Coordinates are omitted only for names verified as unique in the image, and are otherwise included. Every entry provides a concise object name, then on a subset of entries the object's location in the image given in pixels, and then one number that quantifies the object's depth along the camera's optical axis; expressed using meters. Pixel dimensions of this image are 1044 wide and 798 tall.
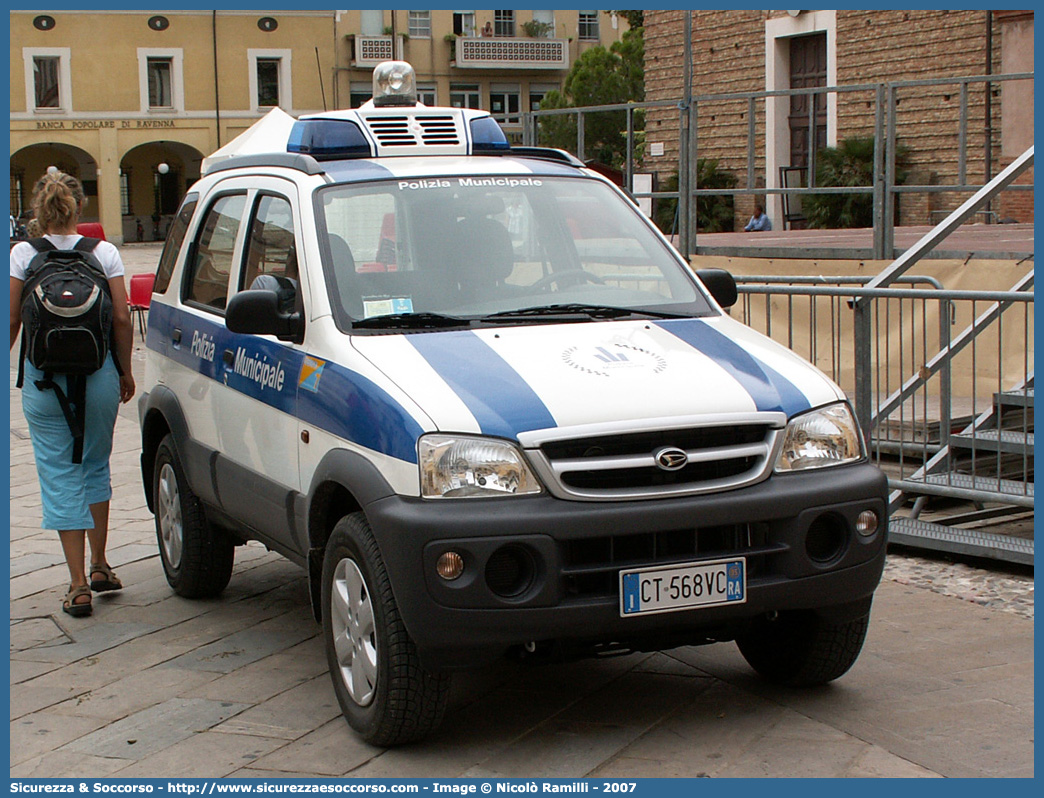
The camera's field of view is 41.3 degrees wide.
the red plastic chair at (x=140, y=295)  18.33
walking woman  6.14
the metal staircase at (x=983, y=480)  6.64
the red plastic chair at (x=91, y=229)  13.11
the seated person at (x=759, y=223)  19.75
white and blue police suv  4.04
